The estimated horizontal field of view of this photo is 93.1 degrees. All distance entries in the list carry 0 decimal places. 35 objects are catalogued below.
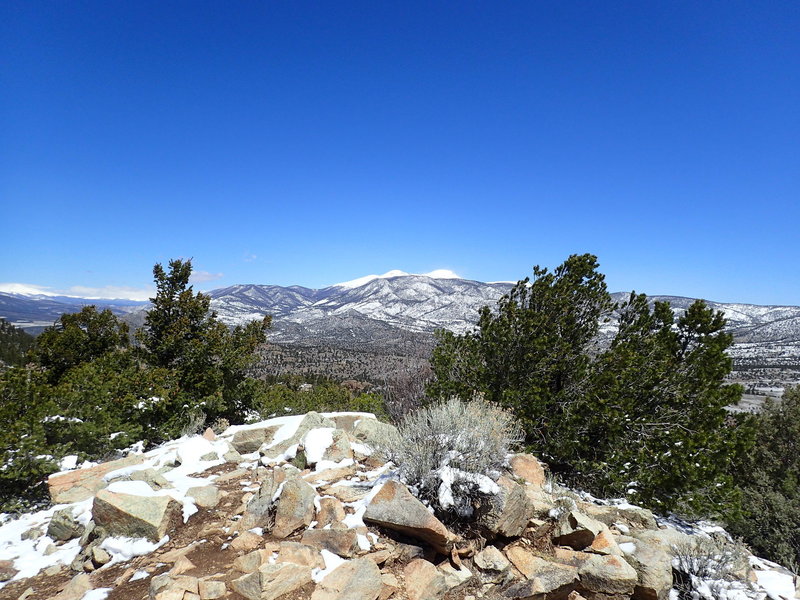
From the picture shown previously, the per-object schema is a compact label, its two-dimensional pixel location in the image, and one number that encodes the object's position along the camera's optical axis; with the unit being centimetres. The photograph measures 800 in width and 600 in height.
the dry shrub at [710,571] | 581
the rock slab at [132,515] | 614
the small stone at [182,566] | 527
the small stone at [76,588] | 512
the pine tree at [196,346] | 1628
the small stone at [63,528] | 652
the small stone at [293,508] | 609
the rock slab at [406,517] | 585
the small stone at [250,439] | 1036
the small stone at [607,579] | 561
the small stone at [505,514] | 625
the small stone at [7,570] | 573
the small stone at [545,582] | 548
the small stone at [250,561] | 523
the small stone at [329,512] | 625
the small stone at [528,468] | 779
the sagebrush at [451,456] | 639
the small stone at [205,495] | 704
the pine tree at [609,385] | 988
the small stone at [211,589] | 471
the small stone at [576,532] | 639
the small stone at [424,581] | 521
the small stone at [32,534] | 676
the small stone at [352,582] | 486
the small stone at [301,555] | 534
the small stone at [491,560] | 589
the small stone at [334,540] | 568
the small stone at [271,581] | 480
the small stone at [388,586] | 506
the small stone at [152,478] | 762
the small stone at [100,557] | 573
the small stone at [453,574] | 552
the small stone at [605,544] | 619
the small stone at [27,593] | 526
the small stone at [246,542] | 581
